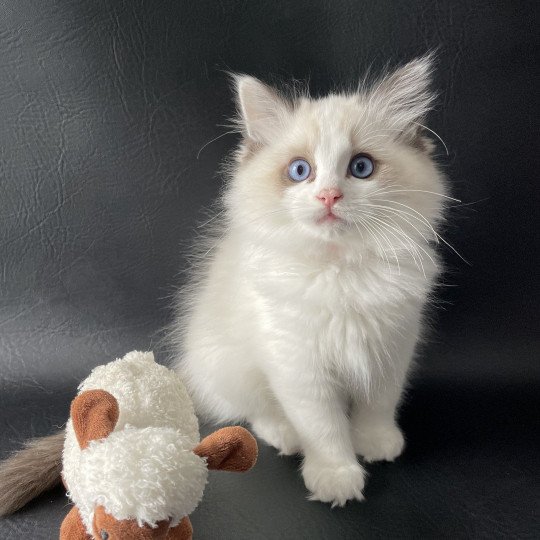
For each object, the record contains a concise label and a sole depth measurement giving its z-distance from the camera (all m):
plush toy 0.21
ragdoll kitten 0.29
